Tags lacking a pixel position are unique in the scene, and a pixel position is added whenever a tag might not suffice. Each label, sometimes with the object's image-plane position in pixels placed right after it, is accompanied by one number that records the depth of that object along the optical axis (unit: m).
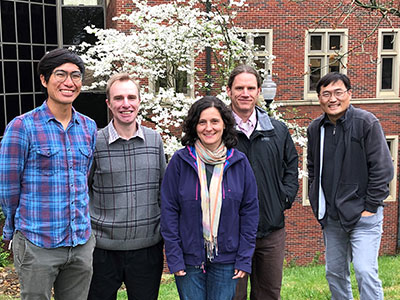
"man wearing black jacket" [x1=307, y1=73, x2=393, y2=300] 3.31
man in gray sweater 3.00
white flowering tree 9.93
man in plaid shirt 2.58
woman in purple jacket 2.89
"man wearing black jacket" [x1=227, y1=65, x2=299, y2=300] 3.27
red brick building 13.87
